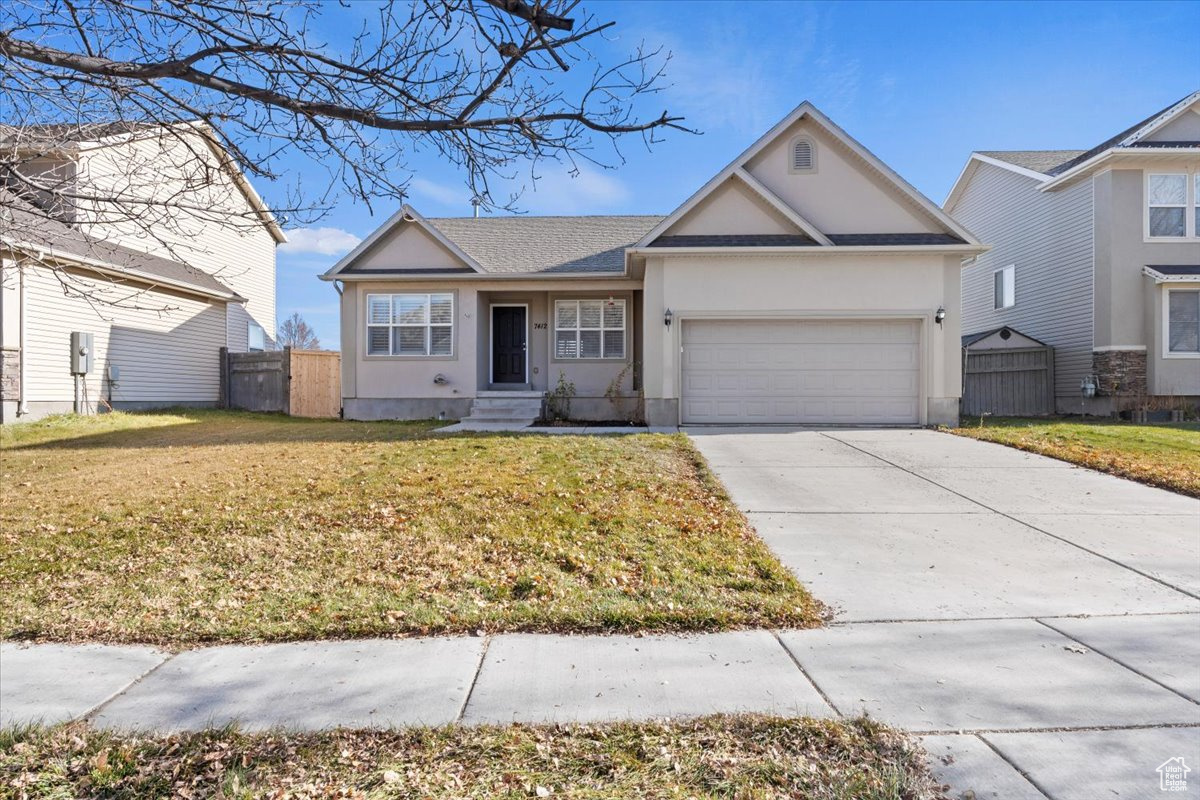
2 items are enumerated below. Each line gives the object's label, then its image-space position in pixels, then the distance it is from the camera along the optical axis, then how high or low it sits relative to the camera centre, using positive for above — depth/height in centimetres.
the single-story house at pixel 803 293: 1253 +203
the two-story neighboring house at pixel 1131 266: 1462 +313
